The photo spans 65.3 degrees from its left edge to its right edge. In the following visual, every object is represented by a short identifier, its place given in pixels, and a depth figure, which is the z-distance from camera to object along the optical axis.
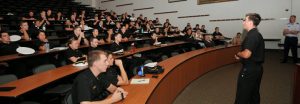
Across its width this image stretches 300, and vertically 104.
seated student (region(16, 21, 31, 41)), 5.93
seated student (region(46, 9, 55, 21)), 8.68
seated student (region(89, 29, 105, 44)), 6.53
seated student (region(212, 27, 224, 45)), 9.51
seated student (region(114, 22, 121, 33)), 8.98
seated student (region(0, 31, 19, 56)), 4.86
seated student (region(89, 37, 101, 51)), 5.25
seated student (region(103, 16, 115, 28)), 9.88
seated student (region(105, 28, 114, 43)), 7.30
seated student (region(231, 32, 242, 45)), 8.71
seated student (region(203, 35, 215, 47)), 7.62
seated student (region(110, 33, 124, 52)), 5.63
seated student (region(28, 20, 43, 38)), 6.80
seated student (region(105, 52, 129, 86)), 2.79
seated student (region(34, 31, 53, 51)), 5.44
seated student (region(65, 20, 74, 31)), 8.00
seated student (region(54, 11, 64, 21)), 9.05
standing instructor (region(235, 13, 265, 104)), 2.80
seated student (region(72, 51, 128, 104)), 1.96
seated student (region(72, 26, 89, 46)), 6.32
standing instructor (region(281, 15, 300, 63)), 7.04
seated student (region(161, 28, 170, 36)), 9.80
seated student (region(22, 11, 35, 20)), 7.86
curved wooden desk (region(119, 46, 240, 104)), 2.63
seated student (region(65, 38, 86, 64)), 4.69
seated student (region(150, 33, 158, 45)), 7.52
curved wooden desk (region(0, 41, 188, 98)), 2.57
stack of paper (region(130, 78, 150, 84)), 3.03
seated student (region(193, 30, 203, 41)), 8.32
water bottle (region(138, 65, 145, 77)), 3.41
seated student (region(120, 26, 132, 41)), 7.60
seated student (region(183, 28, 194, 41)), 8.64
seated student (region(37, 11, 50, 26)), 7.84
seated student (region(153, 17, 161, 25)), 12.60
